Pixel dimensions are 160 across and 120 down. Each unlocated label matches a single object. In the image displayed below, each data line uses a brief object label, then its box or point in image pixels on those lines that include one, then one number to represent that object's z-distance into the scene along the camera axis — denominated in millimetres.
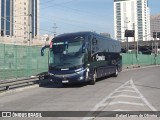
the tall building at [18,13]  68888
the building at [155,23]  151875
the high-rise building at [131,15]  114062
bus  21188
